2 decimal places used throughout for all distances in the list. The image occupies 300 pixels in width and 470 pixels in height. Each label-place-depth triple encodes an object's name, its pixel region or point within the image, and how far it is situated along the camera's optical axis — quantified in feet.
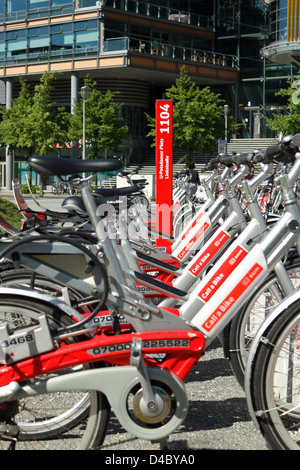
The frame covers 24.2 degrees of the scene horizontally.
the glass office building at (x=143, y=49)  157.17
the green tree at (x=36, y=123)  140.69
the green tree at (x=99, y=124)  143.95
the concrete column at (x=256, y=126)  178.29
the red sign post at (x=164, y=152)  33.78
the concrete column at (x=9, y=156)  172.24
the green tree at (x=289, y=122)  115.11
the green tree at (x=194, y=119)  142.31
